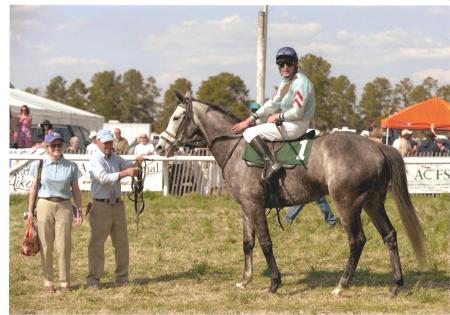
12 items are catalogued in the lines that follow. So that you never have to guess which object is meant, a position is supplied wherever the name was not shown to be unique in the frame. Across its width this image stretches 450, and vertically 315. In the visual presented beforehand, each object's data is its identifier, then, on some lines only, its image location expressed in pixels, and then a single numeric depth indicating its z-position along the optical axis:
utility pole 15.92
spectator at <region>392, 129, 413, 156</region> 18.14
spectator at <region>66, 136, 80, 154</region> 17.38
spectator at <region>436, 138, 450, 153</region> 19.06
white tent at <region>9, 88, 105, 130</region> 26.44
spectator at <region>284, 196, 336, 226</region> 11.96
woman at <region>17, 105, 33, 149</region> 17.55
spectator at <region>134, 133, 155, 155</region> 17.03
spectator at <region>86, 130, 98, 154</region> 16.55
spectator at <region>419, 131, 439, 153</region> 18.97
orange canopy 20.56
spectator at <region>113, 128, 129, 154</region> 17.62
